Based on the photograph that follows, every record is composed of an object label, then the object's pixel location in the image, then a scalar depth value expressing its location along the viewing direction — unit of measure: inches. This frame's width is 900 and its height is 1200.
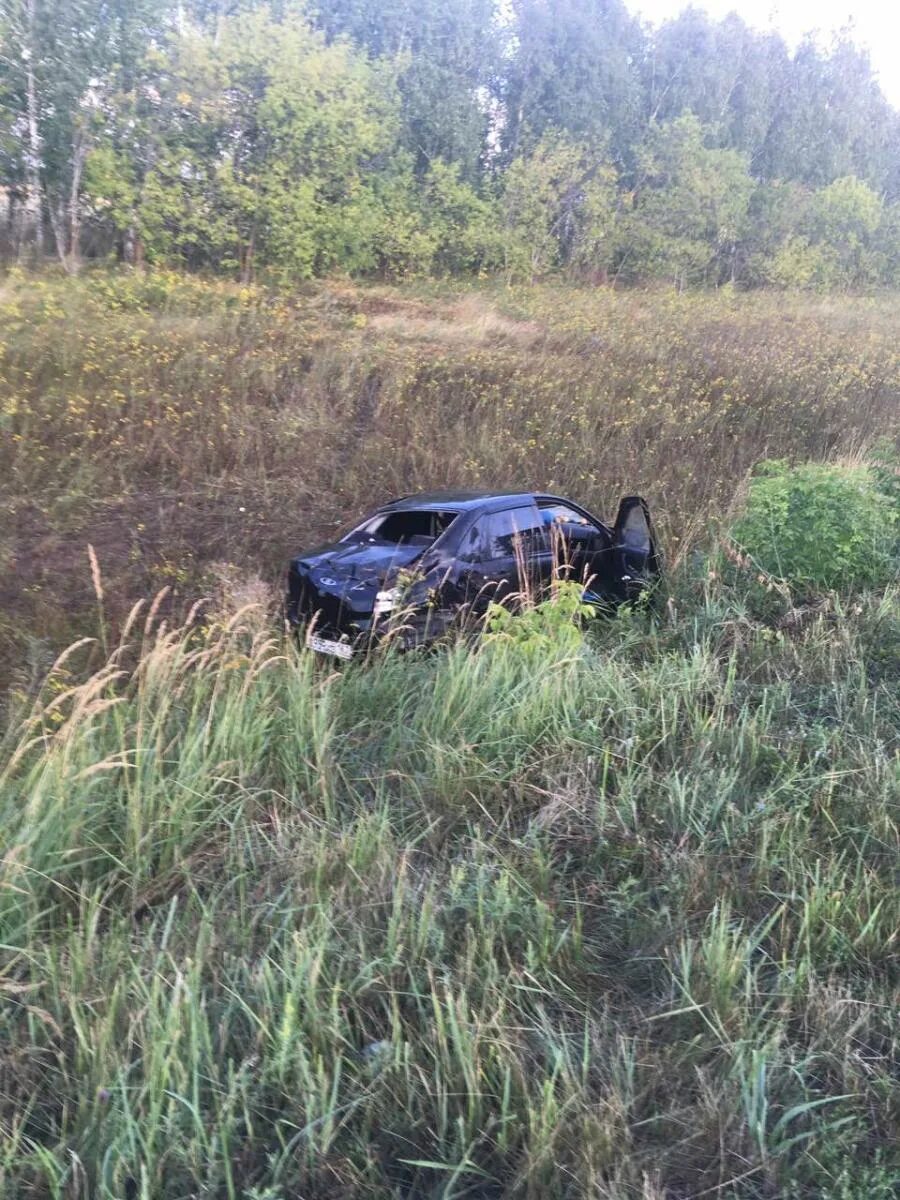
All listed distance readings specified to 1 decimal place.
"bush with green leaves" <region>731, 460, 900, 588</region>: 276.5
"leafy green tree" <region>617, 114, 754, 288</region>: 1179.9
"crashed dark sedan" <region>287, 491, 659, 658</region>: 232.5
